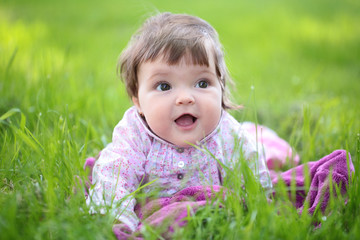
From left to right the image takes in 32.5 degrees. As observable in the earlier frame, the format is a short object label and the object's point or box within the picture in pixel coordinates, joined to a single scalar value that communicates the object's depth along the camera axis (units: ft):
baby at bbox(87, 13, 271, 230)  2.27
